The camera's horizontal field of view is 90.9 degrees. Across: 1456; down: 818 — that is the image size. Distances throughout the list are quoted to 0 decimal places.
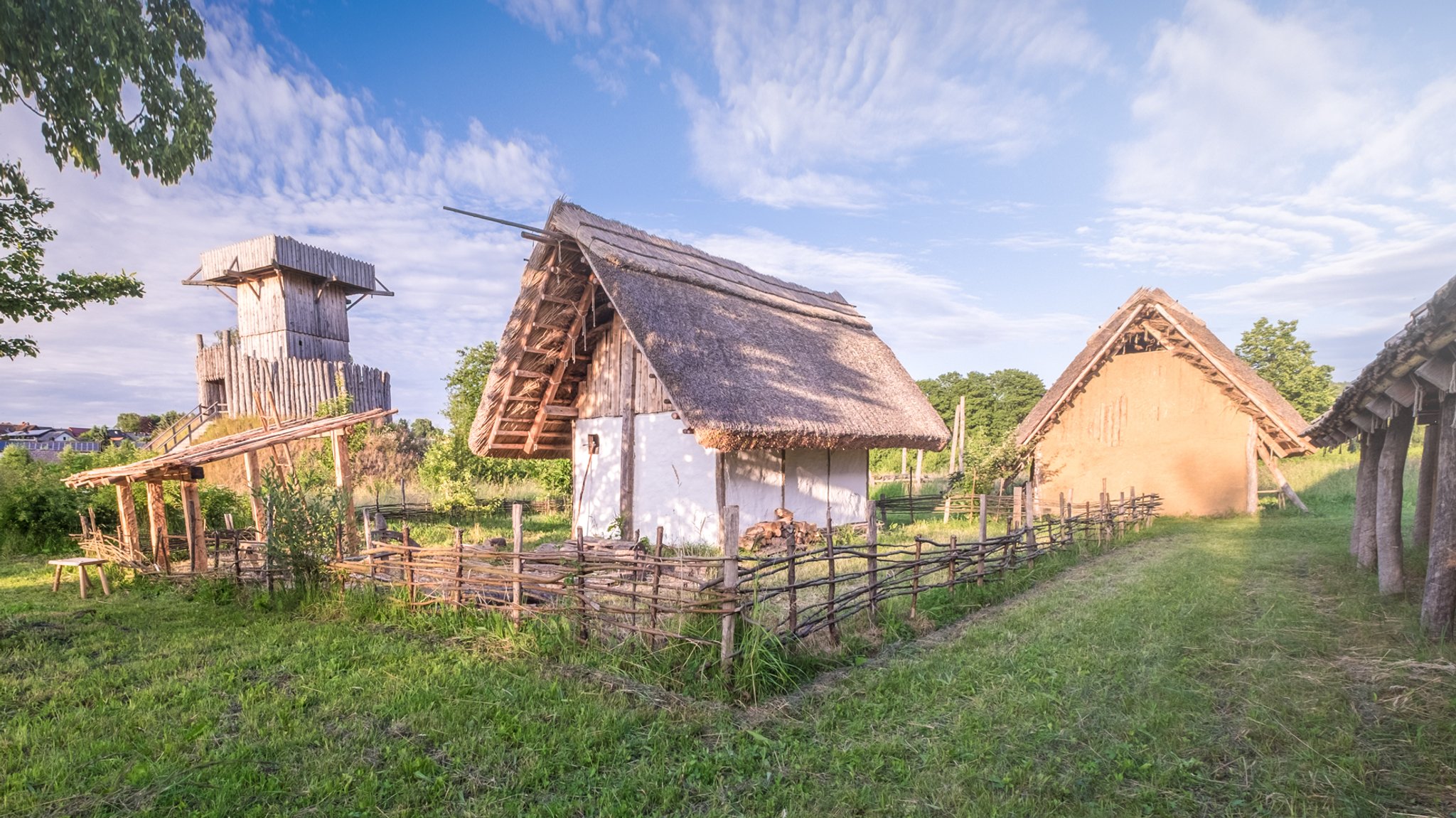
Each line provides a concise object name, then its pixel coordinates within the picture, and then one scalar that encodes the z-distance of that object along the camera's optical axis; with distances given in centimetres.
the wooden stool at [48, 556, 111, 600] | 861
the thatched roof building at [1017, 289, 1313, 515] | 1436
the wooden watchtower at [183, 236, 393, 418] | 2416
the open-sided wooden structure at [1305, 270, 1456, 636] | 482
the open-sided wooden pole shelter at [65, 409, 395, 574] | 882
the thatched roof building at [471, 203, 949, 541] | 1042
